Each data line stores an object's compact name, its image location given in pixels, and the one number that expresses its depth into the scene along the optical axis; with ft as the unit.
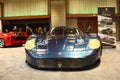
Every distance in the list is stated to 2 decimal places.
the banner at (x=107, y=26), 18.24
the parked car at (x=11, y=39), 20.80
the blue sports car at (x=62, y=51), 9.74
